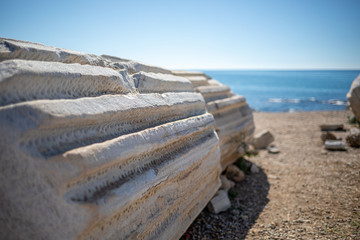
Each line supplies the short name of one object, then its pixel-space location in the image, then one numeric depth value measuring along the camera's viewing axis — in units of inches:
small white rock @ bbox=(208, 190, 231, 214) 105.7
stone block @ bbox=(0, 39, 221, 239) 42.9
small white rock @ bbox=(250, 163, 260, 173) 151.4
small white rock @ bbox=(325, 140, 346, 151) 174.7
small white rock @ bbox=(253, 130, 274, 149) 200.4
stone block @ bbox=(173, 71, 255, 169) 128.0
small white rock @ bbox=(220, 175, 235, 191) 125.4
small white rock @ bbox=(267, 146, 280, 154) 187.9
